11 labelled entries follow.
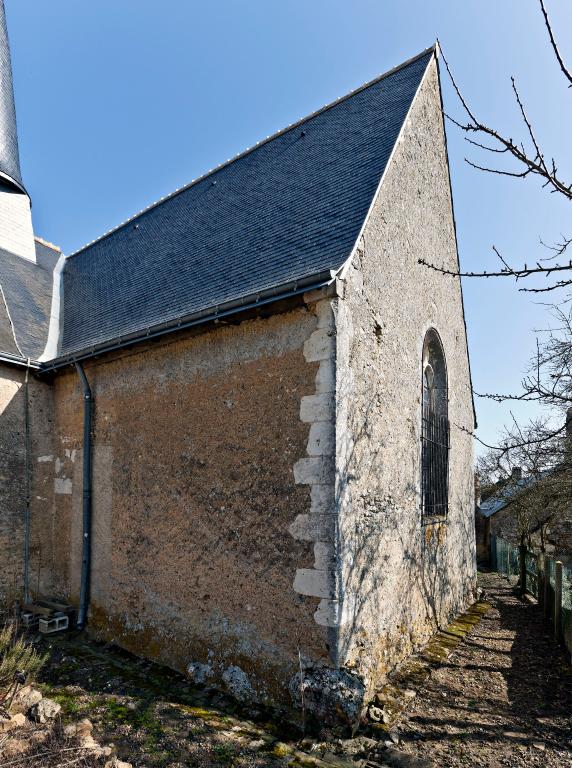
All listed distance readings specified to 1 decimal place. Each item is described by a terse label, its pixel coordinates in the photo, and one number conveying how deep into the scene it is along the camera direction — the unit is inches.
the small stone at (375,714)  165.4
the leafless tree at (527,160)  103.3
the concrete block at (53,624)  244.3
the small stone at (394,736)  155.5
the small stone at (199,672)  191.2
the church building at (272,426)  175.5
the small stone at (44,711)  154.3
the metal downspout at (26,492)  269.6
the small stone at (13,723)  144.8
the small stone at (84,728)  146.8
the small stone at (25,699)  157.9
